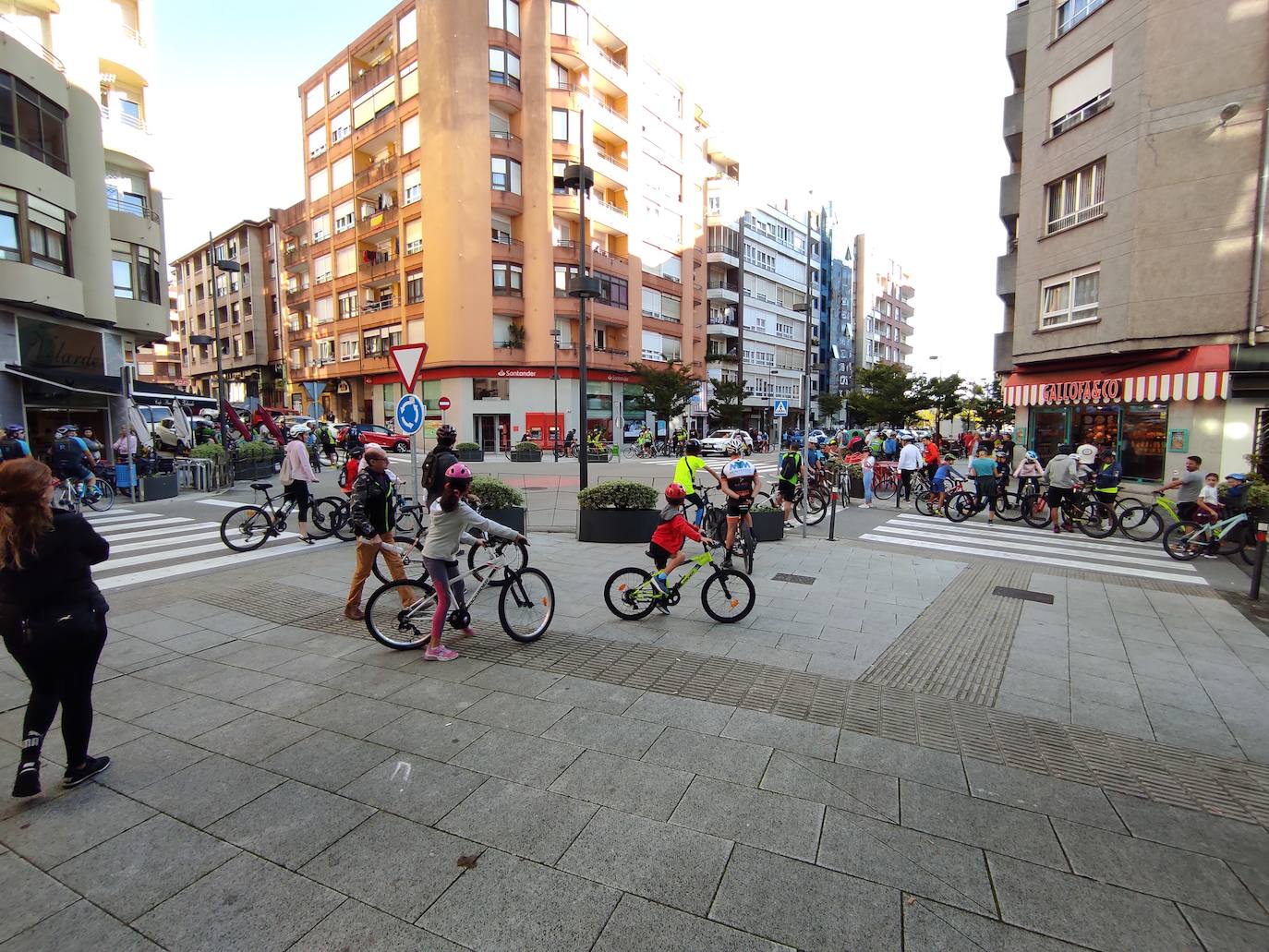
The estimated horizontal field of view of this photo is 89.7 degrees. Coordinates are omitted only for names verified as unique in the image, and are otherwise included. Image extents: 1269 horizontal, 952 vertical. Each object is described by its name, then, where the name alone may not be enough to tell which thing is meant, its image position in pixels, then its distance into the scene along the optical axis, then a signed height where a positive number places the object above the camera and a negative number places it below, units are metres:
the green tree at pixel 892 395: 41.66 +1.85
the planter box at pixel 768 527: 11.21 -1.81
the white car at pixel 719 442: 36.41 -1.06
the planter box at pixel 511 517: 9.91 -1.44
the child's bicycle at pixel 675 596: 6.35 -1.72
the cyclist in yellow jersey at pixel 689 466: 9.21 -0.61
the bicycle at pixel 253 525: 9.81 -1.56
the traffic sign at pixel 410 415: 8.58 +0.15
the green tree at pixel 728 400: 49.25 +1.92
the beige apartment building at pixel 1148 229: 14.08 +4.71
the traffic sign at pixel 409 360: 8.56 +0.88
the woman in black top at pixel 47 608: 3.14 -0.92
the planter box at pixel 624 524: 10.45 -1.63
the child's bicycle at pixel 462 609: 5.53 -1.64
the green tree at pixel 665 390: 40.75 +2.22
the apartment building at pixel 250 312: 56.59 +10.48
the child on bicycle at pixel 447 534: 5.25 -0.90
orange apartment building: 36.91 +13.79
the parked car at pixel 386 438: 32.56 -0.67
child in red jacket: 6.31 -1.15
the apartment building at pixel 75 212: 16.94 +6.60
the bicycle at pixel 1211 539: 9.99 -1.93
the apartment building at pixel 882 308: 79.19 +15.45
